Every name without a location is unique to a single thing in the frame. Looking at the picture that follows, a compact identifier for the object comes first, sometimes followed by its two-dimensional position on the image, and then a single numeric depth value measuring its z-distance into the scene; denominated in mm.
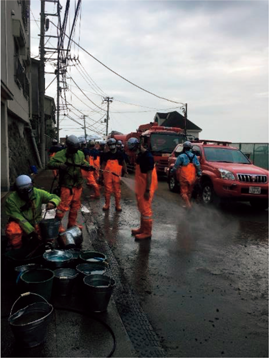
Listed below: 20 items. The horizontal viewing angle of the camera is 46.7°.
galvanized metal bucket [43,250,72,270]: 3713
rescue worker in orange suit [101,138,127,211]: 8242
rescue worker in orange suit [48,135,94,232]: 5566
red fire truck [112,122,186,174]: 15742
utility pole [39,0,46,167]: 18672
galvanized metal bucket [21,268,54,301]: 3150
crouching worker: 4070
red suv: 8445
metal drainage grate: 2799
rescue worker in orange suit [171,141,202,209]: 8500
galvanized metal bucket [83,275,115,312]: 3191
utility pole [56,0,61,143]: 20662
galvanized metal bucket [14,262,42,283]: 3543
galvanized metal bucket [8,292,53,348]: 2574
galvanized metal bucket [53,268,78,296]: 3441
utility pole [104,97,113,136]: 52156
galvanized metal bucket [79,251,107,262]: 3929
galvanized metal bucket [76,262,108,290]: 3694
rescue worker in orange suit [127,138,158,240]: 5832
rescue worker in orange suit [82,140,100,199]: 10209
